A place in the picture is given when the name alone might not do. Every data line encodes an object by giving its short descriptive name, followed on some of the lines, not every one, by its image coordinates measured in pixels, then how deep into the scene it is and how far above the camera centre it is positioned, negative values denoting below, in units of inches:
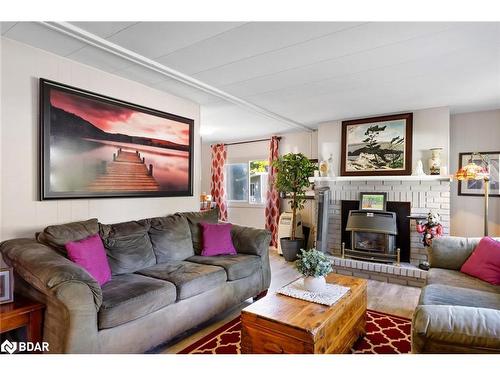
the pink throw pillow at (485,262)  94.3 -25.2
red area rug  85.9 -47.8
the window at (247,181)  248.8 +4.0
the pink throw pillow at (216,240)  123.9 -23.5
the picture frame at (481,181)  155.9 +3.1
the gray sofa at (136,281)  68.1 -29.3
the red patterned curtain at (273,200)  230.2 -11.2
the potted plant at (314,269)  85.0 -24.3
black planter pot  194.4 -41.1
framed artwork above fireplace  166.7 +24.0
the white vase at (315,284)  84.6 -28.3
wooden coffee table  64.6 -32.7
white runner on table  78.5 -30.3
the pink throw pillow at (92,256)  83.1 -20.8
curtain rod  245.7 +38.2
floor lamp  135.1 +5.3
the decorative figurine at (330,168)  190.2 +11.6
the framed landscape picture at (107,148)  96.9 +14.6
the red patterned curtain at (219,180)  266.5 +5.0
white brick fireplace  158.2 -4.9
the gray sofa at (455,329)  53.3 -26.4
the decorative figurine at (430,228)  147.3 -21.2
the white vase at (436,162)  155.5 +12.9
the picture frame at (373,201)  171.6 -8.8
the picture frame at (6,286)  73.9 -25.4
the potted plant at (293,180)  195.0 +3.6
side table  68.7 -31.5
